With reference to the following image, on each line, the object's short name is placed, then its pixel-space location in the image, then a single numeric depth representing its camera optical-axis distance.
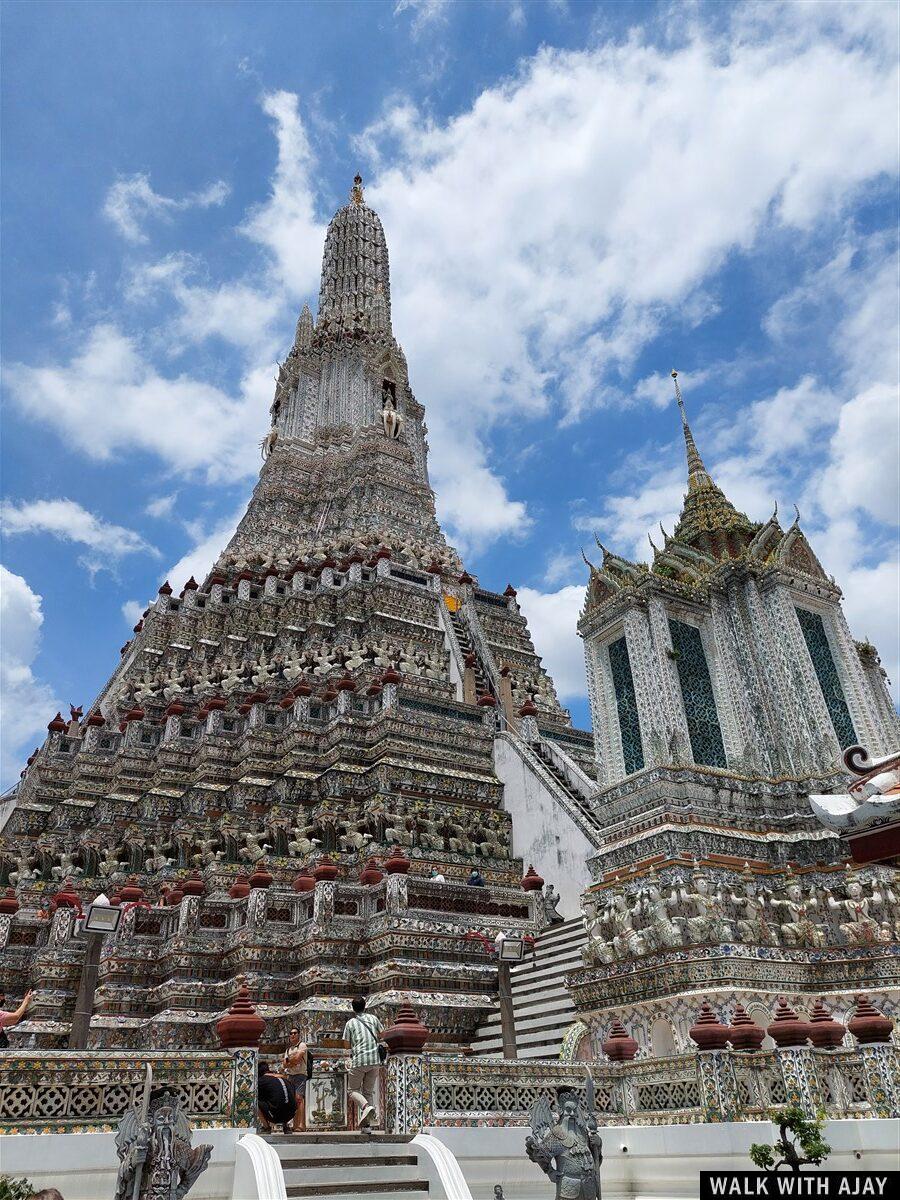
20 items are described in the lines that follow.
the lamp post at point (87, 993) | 10.87
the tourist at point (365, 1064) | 9.24
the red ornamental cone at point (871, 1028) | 8.42
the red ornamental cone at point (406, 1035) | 8.38
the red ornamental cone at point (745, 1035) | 8.51
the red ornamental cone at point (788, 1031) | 8.38
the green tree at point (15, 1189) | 5.34
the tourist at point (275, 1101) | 8.58
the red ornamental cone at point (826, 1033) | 8.60
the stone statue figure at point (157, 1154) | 5.65
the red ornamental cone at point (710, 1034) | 8.30
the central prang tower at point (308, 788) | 15.50
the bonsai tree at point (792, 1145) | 6.07
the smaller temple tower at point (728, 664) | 14.69
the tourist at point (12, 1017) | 8.65
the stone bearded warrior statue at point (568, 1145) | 6.57
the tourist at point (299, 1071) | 9.56
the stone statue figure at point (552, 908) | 17.55
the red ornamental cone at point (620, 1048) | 9.45
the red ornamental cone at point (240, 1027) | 7.53
